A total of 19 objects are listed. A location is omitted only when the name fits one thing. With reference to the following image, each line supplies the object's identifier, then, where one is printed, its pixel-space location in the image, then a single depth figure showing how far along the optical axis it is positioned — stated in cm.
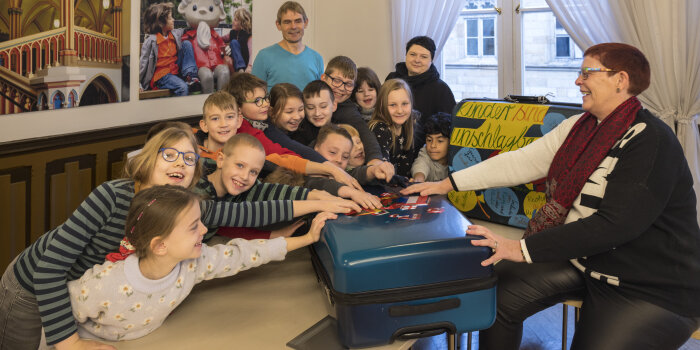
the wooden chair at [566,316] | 172
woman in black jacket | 346
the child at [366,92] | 304
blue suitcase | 133
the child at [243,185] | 178
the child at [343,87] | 284
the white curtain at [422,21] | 488
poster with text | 214
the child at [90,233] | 132
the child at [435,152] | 257
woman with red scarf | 161
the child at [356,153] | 250
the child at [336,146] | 233
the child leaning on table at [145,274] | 134
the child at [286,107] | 253
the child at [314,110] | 265
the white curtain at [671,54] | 379
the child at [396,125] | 270
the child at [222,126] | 216
